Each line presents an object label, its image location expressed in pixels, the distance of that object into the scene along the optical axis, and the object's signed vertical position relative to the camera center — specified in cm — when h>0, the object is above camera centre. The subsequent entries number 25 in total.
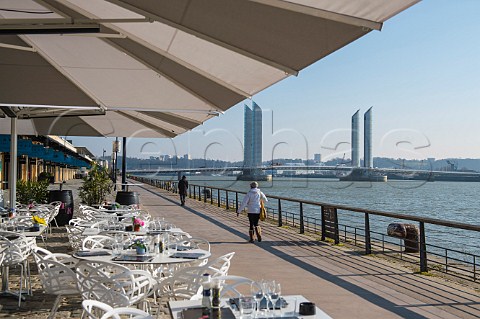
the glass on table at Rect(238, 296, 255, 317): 334 -88
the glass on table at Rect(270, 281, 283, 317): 350 -84
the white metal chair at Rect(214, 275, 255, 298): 422 -95
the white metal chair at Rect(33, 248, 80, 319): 506 -109
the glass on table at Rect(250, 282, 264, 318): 343 -86
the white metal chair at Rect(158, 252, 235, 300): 485 -102
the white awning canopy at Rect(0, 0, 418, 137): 346 +112
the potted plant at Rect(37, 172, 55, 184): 3848 -37
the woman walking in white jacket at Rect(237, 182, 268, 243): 1138 -80
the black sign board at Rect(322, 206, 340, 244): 1145 -118
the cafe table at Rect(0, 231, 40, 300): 642 -130
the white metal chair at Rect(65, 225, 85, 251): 777 -99
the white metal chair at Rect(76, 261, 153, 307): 457 -105
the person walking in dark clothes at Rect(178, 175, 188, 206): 2380 -80
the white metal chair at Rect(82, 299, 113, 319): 334 -88
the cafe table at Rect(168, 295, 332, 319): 335 -94
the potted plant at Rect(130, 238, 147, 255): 585 -88
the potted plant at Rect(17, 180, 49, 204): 1473 -62
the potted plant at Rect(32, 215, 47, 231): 767 -81
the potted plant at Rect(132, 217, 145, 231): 771 -80
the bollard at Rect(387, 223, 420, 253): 1451 -177
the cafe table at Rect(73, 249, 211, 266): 547 -95
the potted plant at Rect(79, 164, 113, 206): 1533 -49
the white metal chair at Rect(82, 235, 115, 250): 684 -98
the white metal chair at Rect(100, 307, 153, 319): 319 -90
